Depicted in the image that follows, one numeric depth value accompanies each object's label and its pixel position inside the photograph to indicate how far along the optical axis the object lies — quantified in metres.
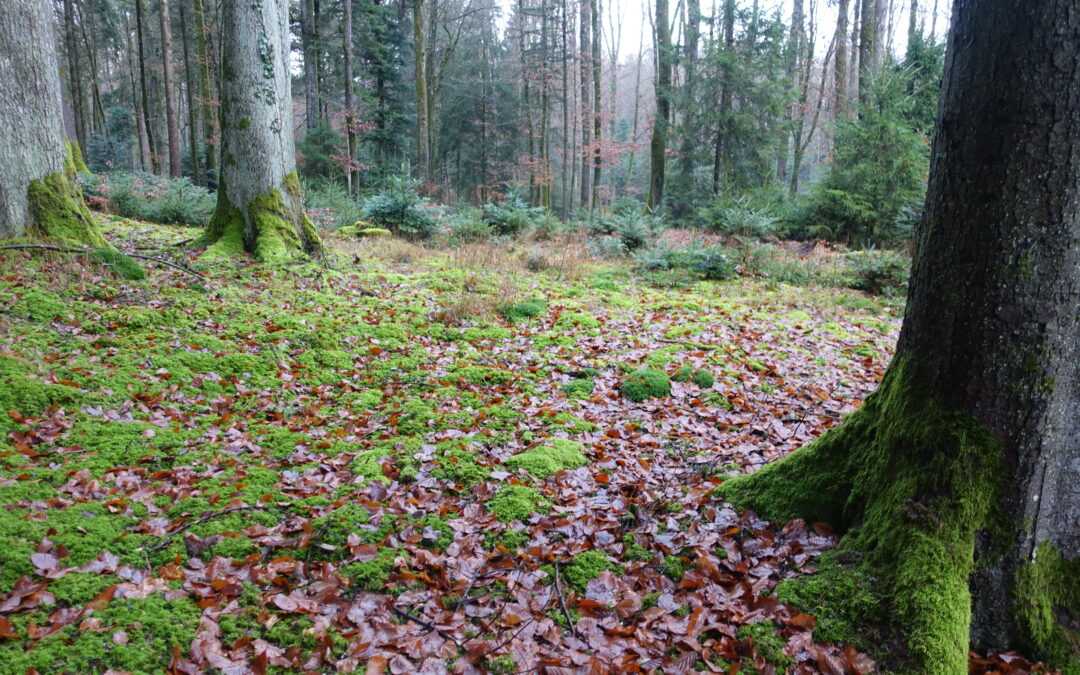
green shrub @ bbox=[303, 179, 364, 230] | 13.07
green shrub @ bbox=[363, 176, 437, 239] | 13.49
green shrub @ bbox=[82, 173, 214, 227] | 12.54
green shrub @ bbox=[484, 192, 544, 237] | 15.02
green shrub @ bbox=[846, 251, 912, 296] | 9.84
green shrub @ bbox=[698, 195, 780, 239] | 11.63
